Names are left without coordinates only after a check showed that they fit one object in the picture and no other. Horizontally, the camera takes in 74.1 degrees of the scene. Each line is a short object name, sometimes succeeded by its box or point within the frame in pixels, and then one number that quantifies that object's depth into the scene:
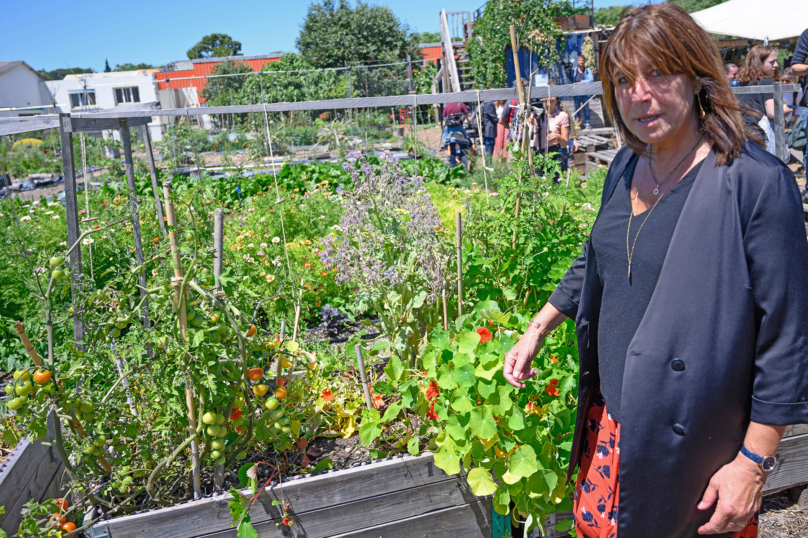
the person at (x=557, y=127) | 5.64
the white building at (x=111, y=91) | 26.50
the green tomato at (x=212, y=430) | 1.54
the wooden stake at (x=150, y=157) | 2.08
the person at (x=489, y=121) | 7.43
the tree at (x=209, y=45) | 58.94
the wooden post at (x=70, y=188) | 1.77
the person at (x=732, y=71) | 6.72
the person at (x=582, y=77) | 10.59
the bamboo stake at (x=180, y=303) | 1.49
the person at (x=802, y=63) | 4.64
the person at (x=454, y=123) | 8.35
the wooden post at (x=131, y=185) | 1.96
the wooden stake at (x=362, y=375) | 1.93
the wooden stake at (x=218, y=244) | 1.68
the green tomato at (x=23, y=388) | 1.34
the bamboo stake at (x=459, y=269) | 2.03
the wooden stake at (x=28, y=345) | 1.47
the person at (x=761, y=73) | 4.76
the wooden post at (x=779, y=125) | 4.13
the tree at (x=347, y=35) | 24.75
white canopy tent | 8.67
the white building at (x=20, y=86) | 31.45
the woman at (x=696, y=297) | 0.96
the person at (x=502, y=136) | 5.98
